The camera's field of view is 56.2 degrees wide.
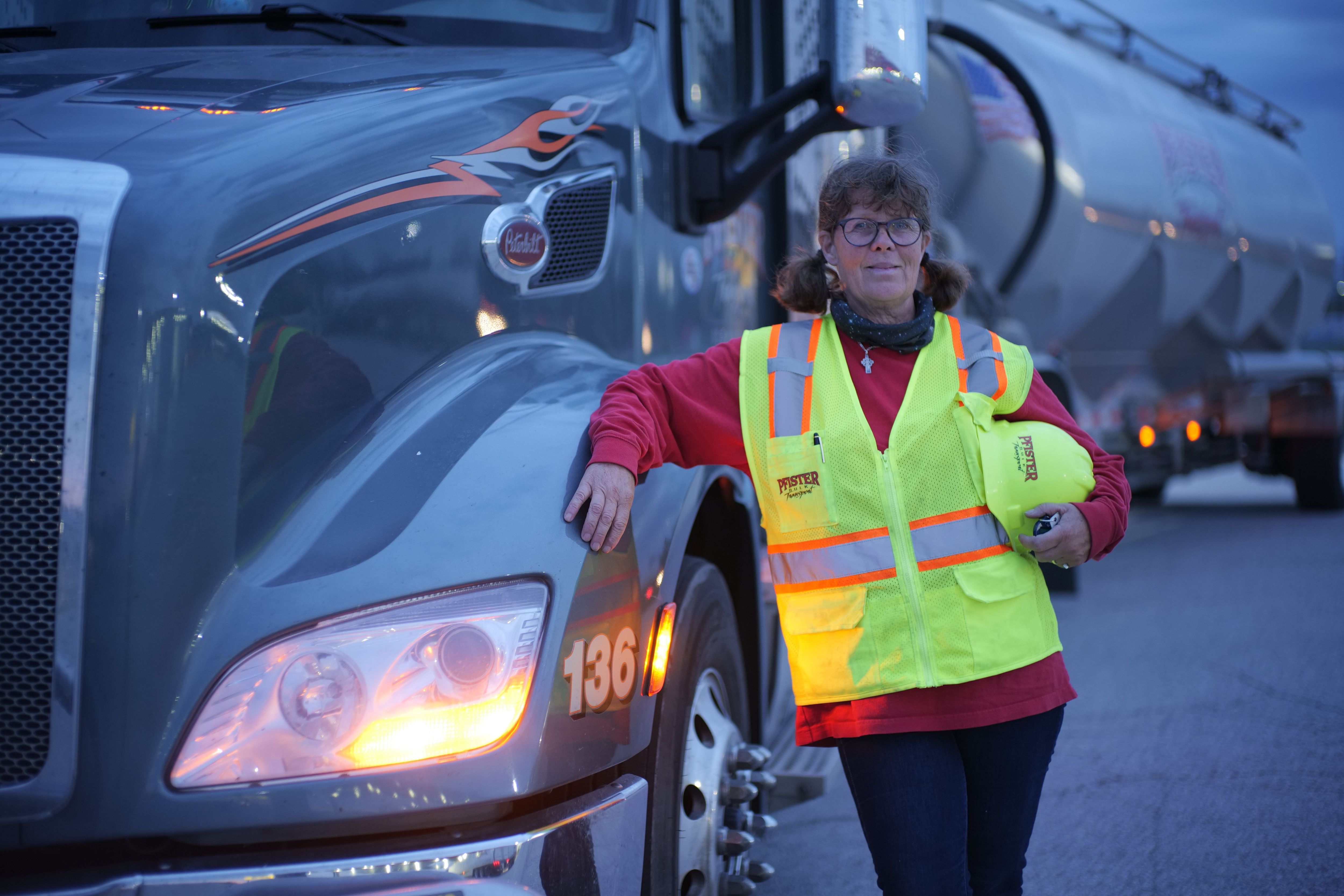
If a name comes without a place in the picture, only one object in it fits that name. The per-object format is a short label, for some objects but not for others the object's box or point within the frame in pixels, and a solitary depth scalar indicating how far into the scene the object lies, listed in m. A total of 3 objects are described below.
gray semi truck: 1.81
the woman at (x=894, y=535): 2.21
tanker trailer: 7.04
